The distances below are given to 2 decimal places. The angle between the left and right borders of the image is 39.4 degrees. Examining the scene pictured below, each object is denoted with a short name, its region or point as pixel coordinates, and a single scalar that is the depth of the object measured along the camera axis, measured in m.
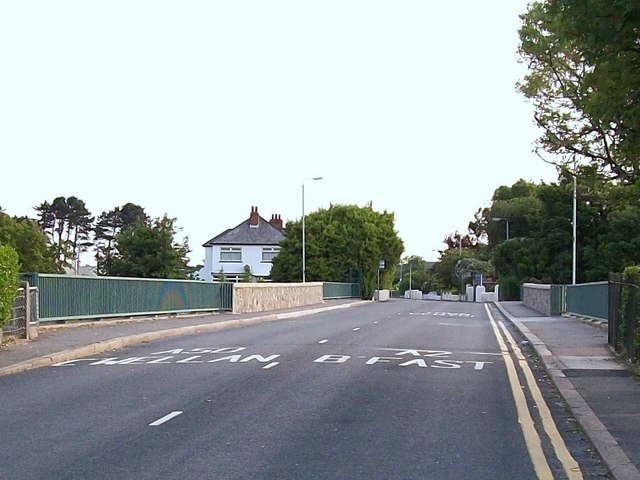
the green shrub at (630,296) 14.98
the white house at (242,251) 94.31
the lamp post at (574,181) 22.38
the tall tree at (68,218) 104.94
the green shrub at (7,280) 18.14
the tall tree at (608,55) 10.08
